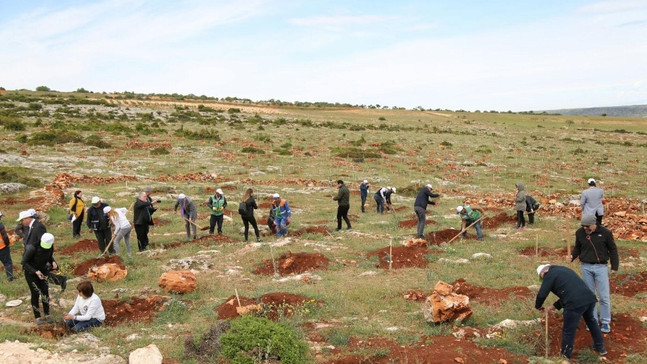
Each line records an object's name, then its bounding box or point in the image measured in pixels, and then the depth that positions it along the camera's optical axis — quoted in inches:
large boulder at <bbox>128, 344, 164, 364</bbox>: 293.6
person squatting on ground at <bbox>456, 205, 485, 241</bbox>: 637.9
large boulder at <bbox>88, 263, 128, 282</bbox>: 470.3
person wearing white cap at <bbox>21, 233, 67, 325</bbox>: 360.5
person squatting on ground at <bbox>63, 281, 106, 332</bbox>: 352.5
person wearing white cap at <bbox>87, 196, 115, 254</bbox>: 552.7
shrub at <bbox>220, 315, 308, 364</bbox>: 292.4
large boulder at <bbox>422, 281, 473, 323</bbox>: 350.9
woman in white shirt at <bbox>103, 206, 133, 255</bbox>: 544.1
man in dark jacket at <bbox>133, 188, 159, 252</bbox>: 566.6
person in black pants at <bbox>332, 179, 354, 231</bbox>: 668.1
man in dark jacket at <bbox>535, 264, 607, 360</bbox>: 289.3
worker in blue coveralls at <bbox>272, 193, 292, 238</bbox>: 661.3
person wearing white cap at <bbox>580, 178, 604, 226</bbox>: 556.4
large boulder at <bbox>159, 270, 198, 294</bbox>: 435.2
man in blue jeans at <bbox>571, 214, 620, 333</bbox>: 324.8
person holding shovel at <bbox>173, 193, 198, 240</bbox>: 628.7
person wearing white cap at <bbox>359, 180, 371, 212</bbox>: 900.0
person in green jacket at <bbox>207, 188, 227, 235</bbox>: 647.8
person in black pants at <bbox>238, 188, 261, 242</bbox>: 617.6
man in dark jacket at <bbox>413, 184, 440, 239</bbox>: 617.9
